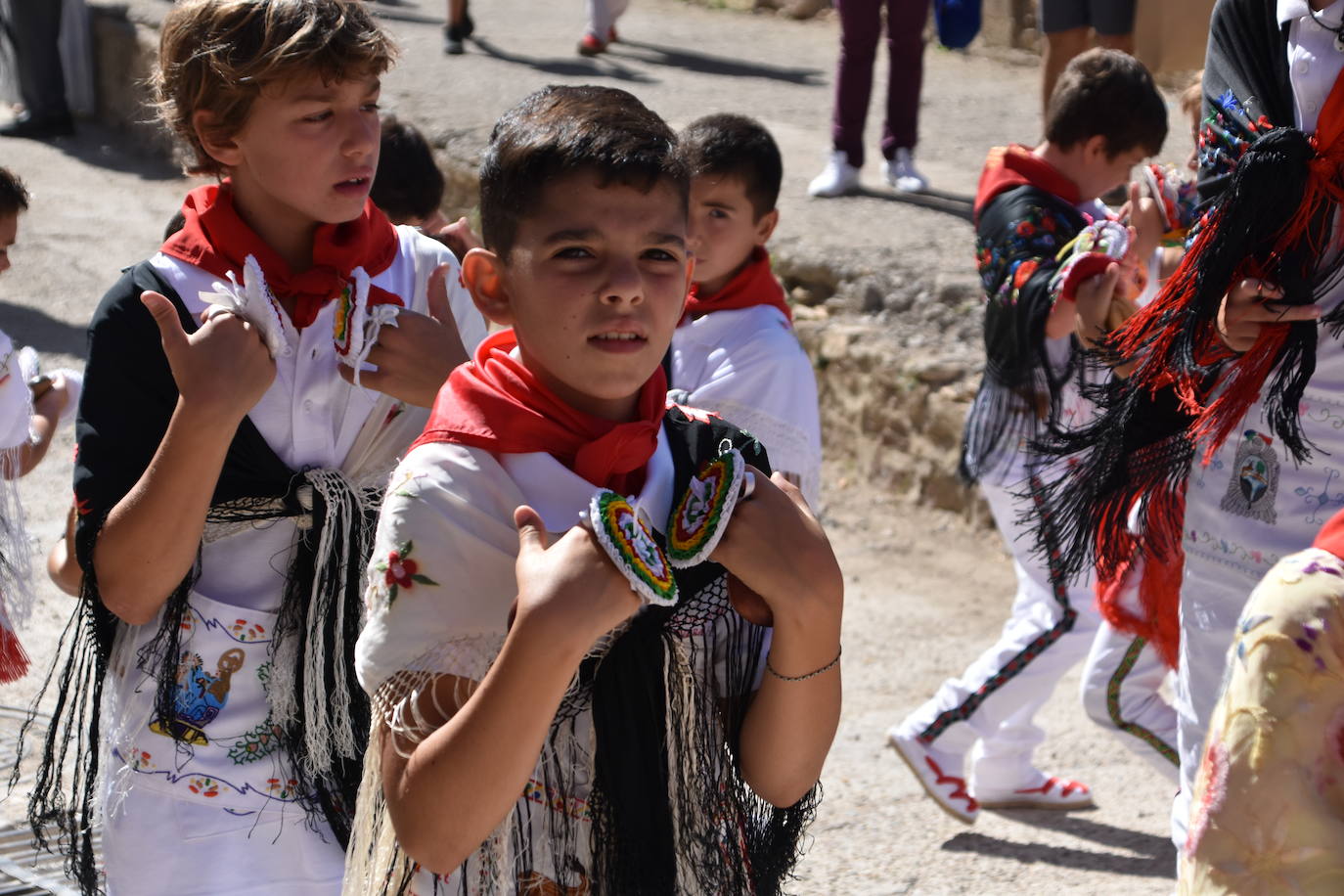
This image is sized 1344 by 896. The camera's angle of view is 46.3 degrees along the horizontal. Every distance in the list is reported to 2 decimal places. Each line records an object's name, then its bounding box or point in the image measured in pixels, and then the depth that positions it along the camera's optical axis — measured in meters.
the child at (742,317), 3.24
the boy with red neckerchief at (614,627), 1.62
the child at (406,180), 3.70
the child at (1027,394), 3.94
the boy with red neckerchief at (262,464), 2.16
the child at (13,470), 3.21
